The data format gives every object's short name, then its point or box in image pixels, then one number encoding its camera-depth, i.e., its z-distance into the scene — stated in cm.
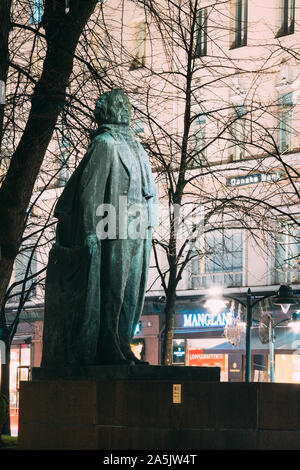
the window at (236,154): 3186
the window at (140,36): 3347
